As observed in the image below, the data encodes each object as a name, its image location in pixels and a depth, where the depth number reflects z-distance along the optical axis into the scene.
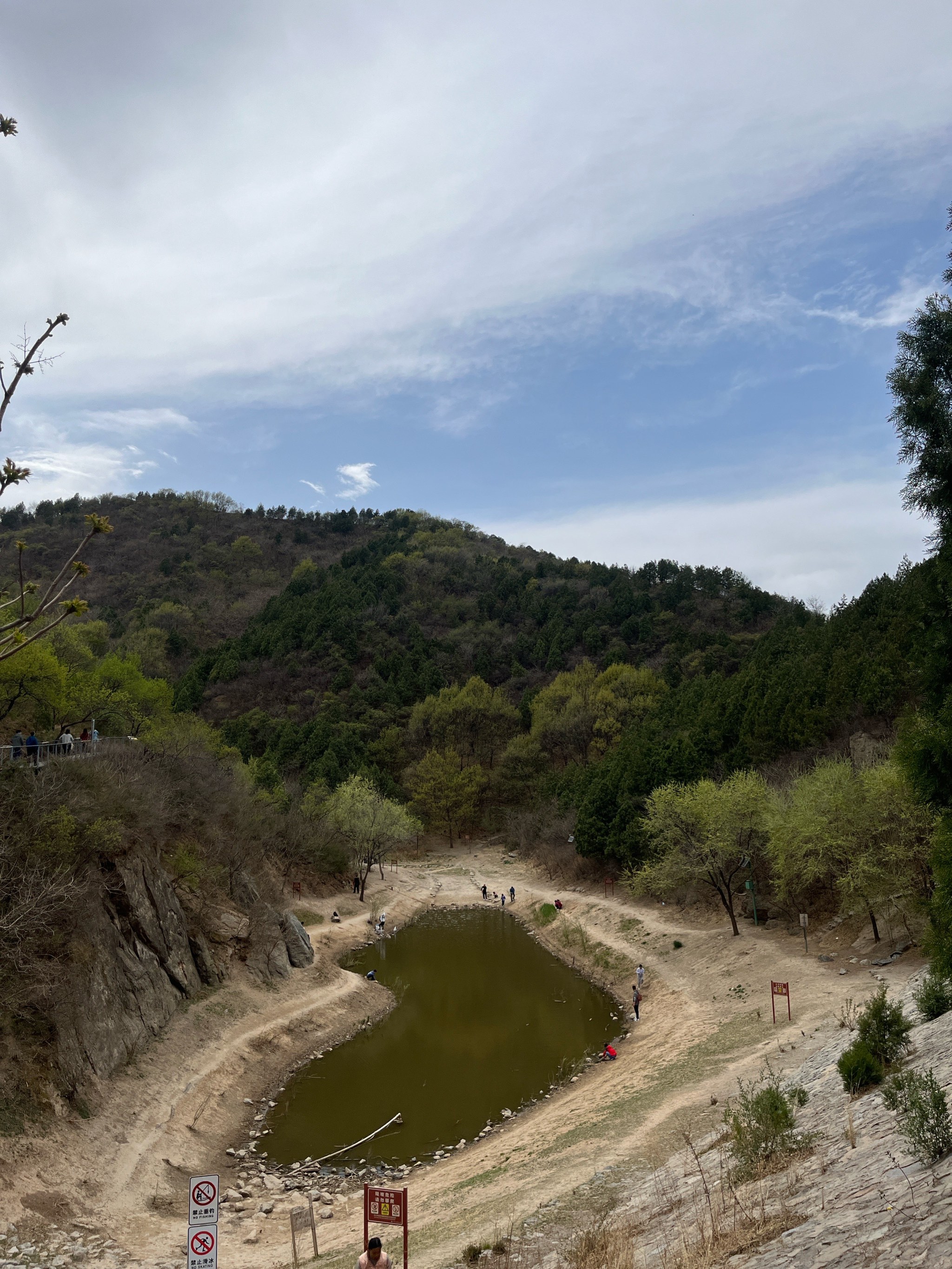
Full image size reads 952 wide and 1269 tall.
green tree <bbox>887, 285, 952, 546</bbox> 14.72
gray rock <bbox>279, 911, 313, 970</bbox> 35.22
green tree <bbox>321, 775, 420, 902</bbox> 55.16
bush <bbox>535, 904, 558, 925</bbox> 49.59
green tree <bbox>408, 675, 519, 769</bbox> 90.44
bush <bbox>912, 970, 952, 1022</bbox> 15.40
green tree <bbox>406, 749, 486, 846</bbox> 78.50
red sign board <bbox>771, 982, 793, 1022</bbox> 23.71
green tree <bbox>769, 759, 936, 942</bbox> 27.11
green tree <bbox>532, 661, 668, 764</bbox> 81.00
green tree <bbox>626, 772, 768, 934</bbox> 35.62
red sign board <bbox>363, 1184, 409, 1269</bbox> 11.01
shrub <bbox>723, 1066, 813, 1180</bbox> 11.23
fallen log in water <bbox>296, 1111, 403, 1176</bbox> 20.47
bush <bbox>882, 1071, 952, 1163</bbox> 7.93
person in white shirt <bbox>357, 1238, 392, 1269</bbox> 10.05
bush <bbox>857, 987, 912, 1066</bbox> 13.67
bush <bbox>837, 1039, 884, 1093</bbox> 13.02
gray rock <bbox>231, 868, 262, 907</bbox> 35.62
